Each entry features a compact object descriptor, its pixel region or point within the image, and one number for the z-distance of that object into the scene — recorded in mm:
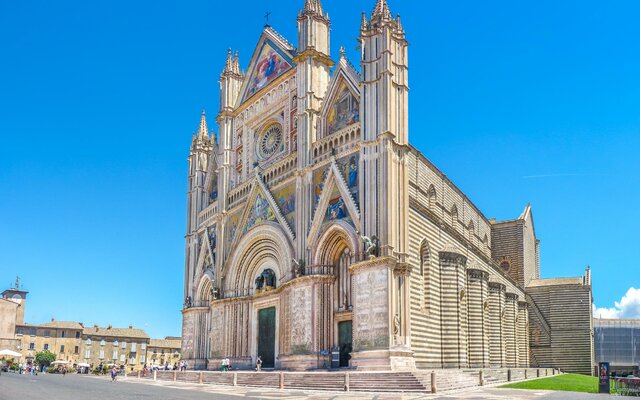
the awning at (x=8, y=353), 57109
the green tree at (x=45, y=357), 80250
